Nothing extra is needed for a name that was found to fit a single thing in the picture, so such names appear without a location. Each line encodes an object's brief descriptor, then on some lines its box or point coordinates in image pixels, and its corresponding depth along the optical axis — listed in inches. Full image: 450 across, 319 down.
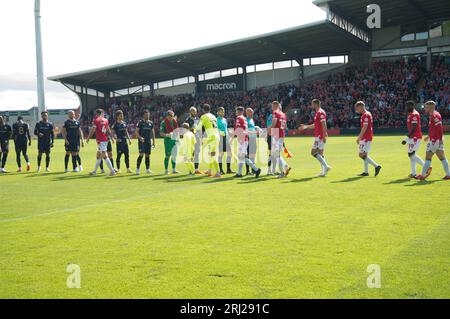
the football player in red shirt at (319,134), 562.9
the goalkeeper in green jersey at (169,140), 664.7
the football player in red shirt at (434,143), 510.9
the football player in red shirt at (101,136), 658.8
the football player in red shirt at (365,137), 553.9
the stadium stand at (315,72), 1718.8
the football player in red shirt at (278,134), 578.9
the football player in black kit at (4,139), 764.0
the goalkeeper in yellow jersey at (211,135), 610.9
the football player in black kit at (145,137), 667.4
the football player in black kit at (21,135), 771.4
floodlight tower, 1350.9
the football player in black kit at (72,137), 714.2
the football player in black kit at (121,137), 673.0
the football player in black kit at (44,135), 743.1
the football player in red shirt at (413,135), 527.2
